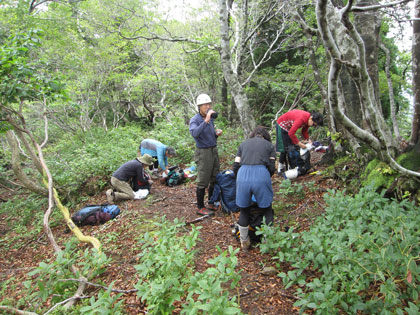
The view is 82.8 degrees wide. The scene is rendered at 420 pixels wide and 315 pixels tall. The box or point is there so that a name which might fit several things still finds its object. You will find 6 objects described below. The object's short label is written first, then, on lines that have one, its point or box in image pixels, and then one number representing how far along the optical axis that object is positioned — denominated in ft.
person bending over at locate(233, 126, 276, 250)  11.00
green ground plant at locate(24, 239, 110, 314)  8.55
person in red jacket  16.83
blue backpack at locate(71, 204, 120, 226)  17.90
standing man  14.75
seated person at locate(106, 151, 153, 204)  20.56
